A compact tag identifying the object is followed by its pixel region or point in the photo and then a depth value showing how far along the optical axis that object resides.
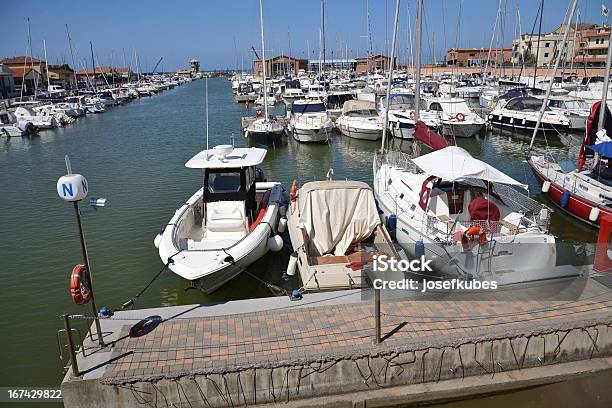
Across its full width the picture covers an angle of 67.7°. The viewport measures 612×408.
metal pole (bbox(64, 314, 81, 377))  6.22
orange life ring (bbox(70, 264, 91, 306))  7.21
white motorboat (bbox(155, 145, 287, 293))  9.93
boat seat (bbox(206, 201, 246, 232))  11.80
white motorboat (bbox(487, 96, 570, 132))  30.10
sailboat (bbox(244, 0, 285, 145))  29.94
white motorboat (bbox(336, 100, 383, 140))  30.47
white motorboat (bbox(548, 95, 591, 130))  29.83
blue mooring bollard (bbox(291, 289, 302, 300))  8.67
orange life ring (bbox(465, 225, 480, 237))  9.18
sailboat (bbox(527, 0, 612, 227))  14.13
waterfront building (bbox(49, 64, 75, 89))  90.52
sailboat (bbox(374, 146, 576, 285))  9.23
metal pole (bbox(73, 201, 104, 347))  6.87
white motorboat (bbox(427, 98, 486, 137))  30.39
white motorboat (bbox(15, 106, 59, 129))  44.10
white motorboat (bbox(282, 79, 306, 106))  53.62
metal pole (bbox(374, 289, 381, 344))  6.76
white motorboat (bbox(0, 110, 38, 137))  40.16
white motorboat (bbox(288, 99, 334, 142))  30.08
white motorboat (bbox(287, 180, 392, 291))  10.73
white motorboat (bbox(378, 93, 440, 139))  29.66
